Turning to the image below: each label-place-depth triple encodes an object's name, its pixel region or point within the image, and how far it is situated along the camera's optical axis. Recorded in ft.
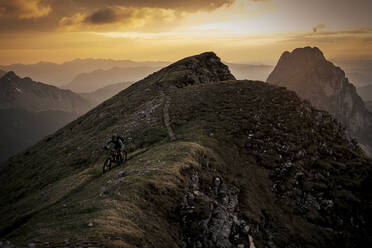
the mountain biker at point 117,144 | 86.73
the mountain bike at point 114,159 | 89.92
